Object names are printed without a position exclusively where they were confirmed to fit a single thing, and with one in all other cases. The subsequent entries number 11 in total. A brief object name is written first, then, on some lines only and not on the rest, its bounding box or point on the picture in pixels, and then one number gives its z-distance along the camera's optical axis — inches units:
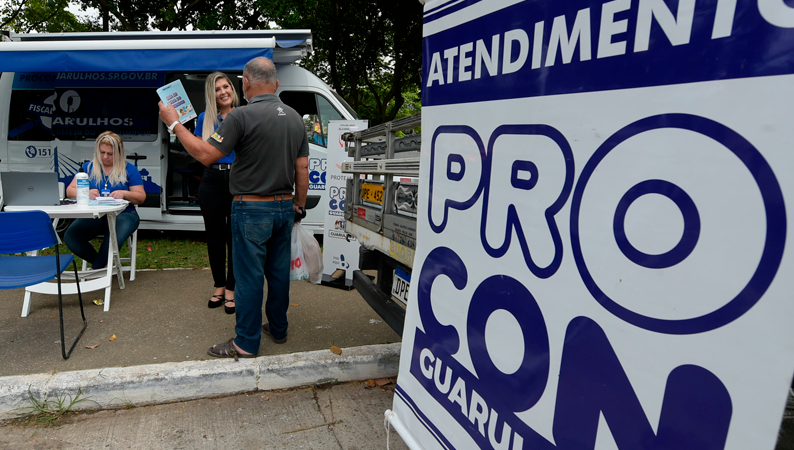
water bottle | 164.6
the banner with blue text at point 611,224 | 31.7
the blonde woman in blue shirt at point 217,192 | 153.4
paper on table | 176.3
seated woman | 184.2
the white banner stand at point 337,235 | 202.1
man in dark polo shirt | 118.9
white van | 261.4
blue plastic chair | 125.4
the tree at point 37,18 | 540.4
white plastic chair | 203.0
